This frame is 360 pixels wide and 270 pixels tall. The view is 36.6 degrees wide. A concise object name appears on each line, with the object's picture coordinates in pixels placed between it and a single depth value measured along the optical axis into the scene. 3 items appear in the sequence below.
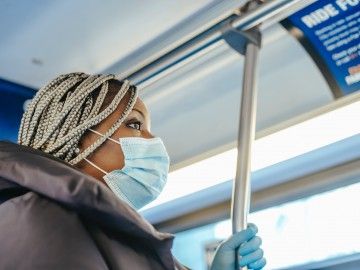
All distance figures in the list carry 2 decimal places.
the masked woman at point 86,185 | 1.11
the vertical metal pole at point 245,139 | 1.48
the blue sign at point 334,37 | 1.83
